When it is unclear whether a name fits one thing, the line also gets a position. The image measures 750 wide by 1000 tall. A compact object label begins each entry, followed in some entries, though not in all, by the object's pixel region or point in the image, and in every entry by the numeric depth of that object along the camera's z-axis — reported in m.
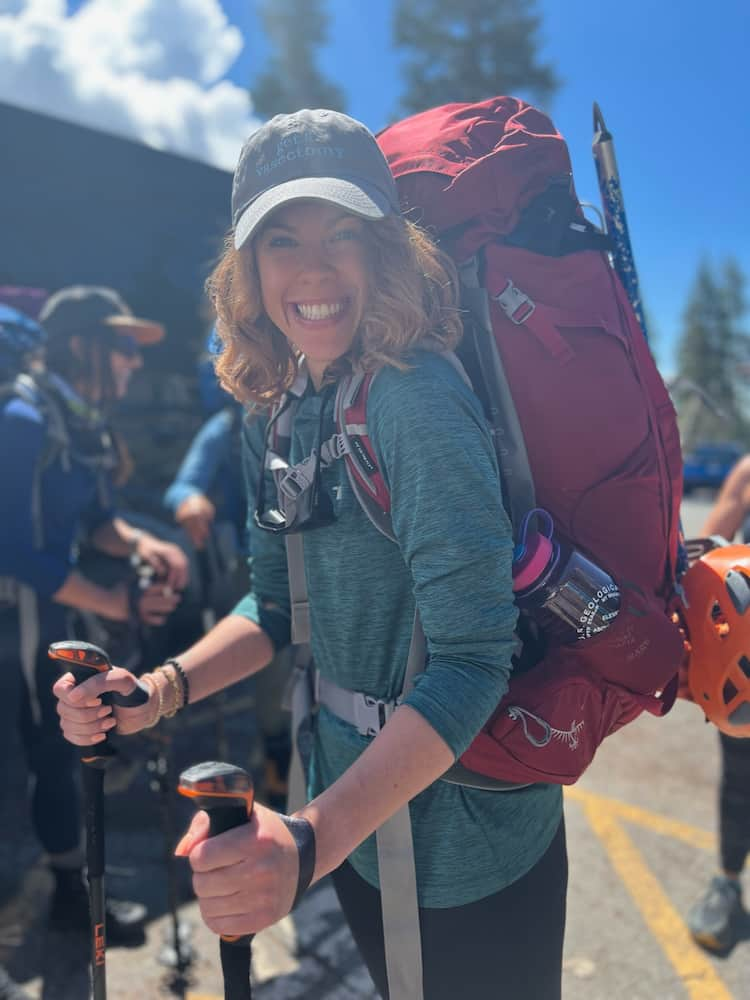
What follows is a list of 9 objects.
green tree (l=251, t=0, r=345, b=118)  23.77
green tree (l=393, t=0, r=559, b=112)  22.80
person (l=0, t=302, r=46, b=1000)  2.48
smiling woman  1.00
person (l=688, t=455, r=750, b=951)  2.79
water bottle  1.18
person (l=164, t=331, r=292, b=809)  3.60
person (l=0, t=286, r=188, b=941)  2.49
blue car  21.44
